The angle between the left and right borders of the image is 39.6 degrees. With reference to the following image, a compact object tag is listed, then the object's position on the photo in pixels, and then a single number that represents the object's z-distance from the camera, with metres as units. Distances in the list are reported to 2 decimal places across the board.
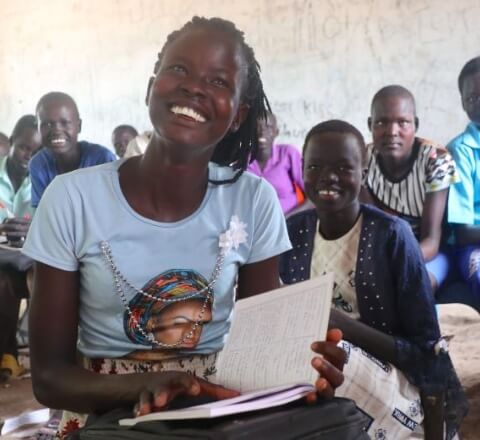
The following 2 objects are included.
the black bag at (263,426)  0.81
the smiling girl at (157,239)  1.13
